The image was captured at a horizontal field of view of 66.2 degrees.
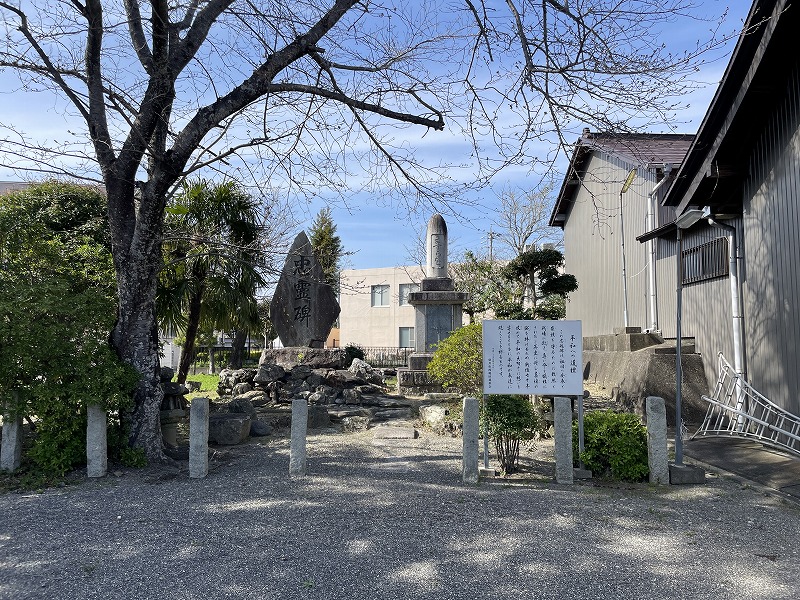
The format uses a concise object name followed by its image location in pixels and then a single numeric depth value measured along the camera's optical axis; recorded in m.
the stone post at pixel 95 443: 6.88
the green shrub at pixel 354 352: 21.13
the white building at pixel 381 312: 40.00
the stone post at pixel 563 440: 6.63
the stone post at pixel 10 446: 6.99
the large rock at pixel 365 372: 14.81
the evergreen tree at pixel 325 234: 35.56
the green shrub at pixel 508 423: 6.93
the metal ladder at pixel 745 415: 7.85
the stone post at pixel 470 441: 6.69
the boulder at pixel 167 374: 9.27
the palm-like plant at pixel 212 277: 14.15
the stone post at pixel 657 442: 6.58
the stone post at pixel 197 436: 7.01
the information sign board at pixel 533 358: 6.97
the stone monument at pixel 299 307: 15.09
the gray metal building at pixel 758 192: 7.82
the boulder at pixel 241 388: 14.00
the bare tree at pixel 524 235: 30.42
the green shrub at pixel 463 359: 10.28
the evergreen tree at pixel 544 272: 16.97
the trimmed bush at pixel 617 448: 6.73
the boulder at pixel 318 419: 11.10
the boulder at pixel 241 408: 11.30
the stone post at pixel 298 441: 7.13
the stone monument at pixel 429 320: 15.03
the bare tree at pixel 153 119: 7.30
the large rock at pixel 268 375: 13.84
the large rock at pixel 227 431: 9.25
